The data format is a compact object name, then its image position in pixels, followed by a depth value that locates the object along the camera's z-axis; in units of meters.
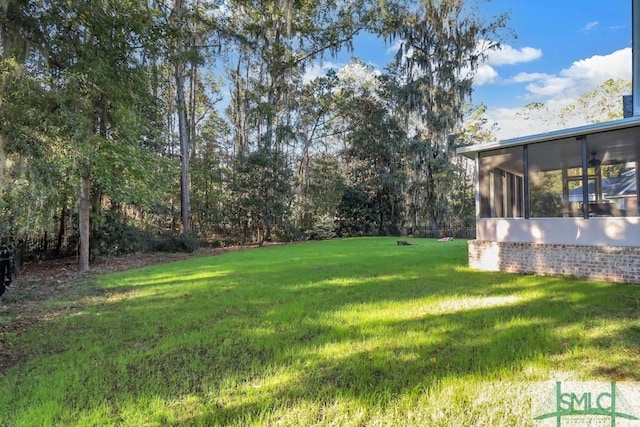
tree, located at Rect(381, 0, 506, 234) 18.84
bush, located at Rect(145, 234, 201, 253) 14.45
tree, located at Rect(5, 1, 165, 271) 7.41
